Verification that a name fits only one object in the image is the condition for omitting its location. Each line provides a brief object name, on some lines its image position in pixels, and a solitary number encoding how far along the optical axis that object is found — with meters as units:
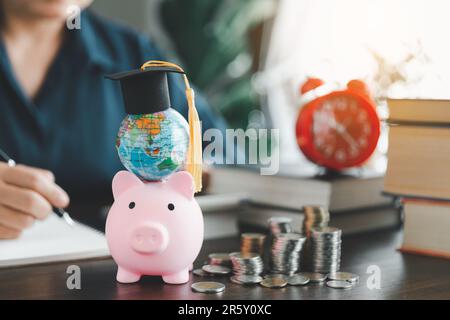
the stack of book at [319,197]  1.18
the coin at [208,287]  0.96
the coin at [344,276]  0.99
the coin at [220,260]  1.04
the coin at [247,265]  1.00
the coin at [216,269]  1.01
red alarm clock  1.18
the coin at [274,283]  0.97
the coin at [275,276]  1.00
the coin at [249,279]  0.98
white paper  1.04
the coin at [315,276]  0.99
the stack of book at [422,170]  1.11
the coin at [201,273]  1.01
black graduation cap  0.96
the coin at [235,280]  0.98
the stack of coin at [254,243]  1.07
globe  0.96
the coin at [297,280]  0.98
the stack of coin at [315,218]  1.09
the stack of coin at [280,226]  1.09
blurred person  1.72
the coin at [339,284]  0.97
